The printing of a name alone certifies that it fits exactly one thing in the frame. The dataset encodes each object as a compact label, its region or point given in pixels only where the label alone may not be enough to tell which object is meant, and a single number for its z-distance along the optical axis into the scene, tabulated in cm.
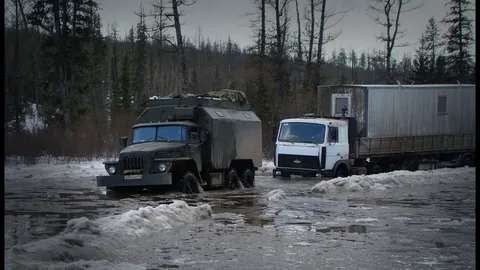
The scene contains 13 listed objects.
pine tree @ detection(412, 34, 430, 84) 5135
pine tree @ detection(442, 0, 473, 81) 4119
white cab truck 2964
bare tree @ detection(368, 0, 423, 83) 4975
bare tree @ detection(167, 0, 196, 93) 3731
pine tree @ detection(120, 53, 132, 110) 7240
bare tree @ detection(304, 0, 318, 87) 5279
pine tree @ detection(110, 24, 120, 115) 7519
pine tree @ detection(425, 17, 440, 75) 4941
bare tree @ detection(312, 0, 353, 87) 5212
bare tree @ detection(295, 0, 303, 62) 5578
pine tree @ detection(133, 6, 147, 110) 8423
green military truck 2061
